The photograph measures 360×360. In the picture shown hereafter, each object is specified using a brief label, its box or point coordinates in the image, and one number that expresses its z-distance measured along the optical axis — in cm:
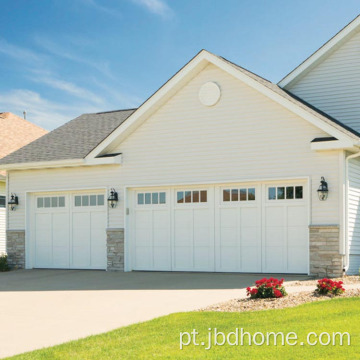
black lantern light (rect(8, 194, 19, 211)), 1898
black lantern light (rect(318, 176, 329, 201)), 1428
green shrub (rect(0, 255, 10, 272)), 1856
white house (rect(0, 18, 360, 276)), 1465
